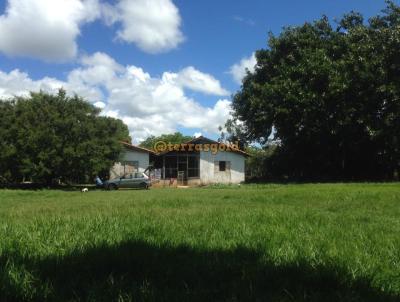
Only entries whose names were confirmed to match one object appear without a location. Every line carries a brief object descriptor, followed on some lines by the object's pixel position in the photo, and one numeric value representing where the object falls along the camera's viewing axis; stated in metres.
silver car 41.19
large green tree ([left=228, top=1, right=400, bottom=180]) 35.50
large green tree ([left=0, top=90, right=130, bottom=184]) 35.16
